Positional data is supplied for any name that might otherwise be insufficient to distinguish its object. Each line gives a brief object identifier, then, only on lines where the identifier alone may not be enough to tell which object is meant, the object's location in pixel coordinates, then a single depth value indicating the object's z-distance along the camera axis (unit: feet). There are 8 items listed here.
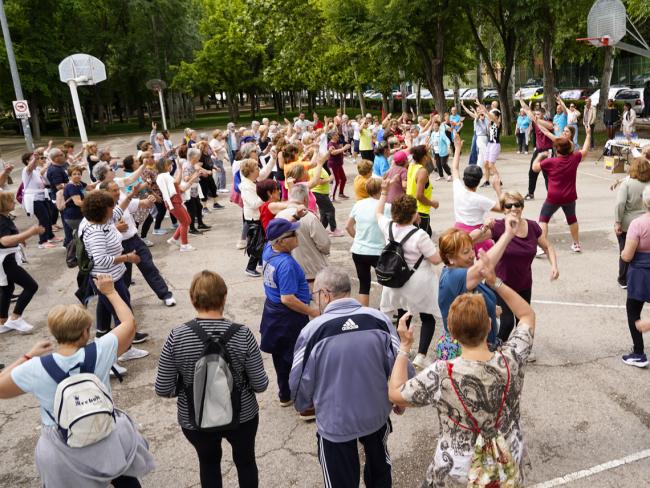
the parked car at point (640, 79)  123.24
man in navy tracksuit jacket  10.21
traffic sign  65.27
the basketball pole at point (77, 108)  49.42
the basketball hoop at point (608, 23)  49.62
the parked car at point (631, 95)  94.80
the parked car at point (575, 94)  114.62
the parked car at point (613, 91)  102.73
